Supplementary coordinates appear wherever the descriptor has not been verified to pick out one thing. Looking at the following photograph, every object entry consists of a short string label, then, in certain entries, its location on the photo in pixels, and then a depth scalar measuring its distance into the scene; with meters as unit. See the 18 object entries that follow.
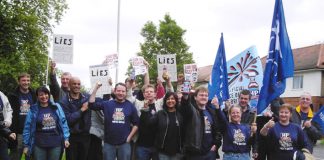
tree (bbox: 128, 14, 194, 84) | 44.84
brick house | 38.69
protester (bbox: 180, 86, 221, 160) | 7.01
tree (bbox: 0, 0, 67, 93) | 28.02
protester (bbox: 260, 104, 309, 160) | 6.72
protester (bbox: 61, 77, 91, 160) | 7.74
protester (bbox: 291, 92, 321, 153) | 7.47
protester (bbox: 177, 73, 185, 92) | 9.16
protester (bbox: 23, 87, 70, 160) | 7.37
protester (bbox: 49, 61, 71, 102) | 8.28
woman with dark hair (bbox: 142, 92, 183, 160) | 7.15
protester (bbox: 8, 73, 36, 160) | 8.07
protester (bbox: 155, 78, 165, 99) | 9.72
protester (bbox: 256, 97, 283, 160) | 7.02
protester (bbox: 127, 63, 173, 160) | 7.59
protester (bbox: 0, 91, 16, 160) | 7.46
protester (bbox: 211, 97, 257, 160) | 7.08
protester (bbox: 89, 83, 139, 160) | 7.46
